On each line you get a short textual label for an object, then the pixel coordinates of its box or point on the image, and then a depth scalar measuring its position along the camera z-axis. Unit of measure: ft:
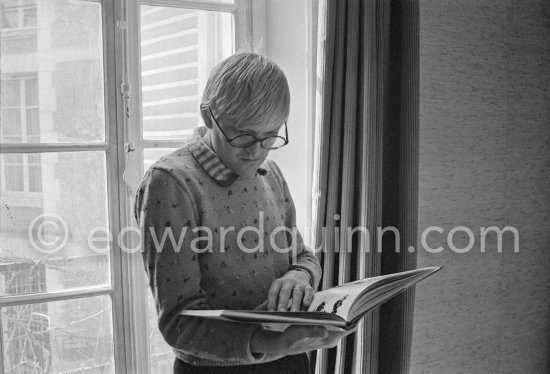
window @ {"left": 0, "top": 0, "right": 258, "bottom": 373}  4.63
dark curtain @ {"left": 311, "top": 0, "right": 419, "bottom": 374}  4.81
